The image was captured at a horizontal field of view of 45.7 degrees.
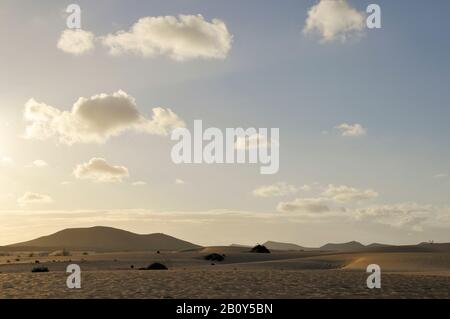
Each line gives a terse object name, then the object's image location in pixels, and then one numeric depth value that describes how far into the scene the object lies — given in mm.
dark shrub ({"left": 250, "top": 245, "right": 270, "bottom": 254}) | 52938
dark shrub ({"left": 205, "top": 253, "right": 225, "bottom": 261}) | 43441
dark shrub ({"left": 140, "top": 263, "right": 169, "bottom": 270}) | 32375
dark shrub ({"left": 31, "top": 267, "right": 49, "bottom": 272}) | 29950
